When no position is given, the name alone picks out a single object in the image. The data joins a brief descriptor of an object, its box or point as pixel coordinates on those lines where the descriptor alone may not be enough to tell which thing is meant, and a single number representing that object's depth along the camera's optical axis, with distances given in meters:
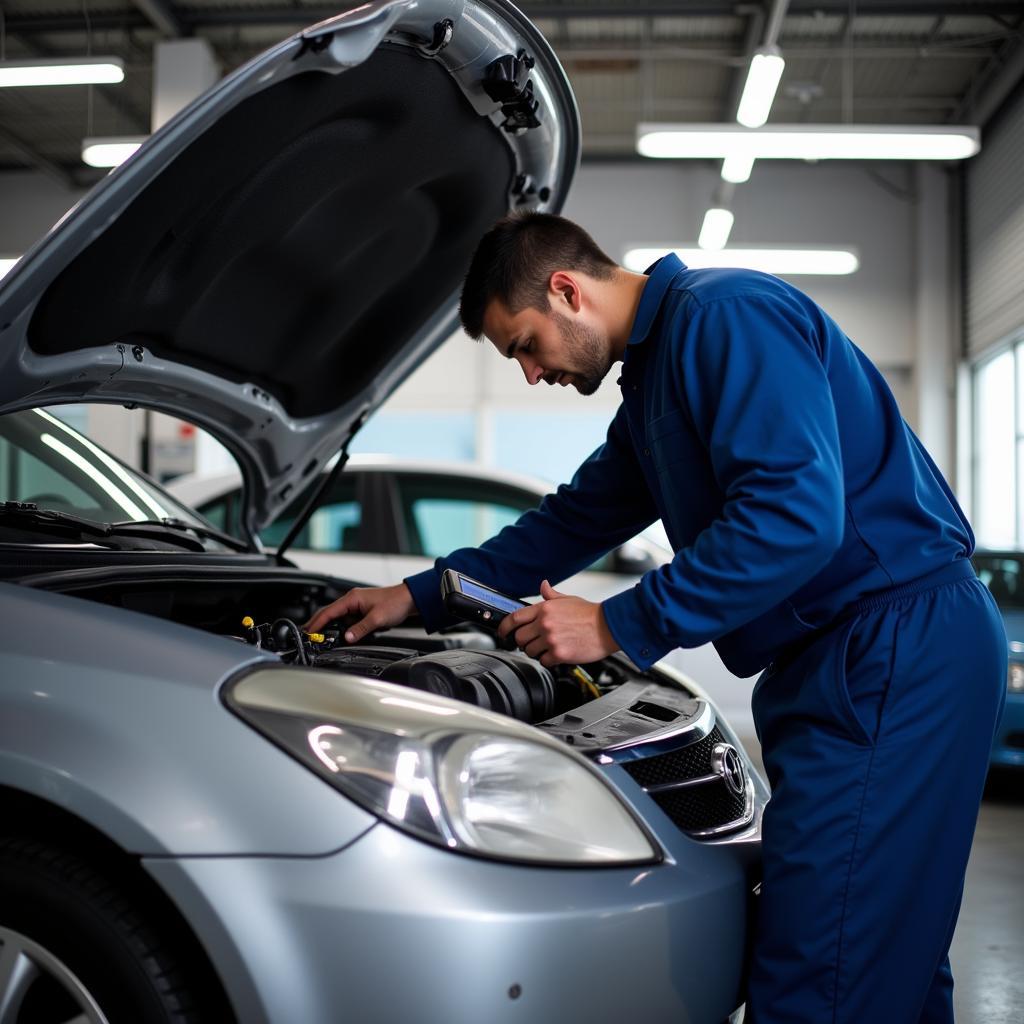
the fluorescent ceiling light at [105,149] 6.86
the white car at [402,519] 4.59
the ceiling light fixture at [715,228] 8.62
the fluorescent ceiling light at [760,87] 5.96
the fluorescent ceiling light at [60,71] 6.28
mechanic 1.38
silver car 1.13
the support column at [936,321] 11.12
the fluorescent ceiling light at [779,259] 8.82
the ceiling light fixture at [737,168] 7.27
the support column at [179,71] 8.70
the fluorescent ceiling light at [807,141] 6.62
